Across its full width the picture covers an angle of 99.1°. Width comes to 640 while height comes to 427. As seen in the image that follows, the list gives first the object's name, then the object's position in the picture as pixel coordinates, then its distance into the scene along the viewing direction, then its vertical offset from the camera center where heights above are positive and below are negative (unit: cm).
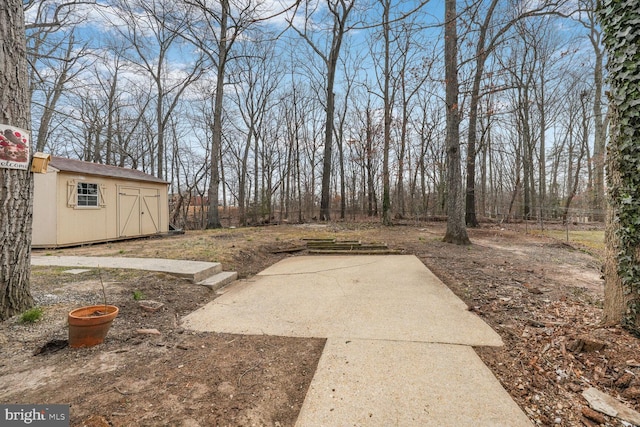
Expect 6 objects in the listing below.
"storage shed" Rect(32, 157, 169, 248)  755 +35
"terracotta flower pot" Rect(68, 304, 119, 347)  218 -91
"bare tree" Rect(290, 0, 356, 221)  1462 +494
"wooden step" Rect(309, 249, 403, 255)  658 -93
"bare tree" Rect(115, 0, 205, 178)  1612 +860
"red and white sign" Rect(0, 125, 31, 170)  247 +64
